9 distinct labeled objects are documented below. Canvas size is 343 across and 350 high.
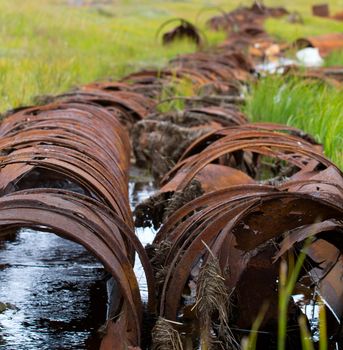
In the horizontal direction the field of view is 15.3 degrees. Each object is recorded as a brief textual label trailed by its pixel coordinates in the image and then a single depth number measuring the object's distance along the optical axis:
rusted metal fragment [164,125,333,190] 4.62
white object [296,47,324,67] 16.65
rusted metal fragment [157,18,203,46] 21.69
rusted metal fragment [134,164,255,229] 4.98
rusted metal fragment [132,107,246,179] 7.13
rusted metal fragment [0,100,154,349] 3.02
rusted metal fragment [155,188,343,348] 3.39
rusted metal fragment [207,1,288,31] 26.95
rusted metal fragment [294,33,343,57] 18.24
